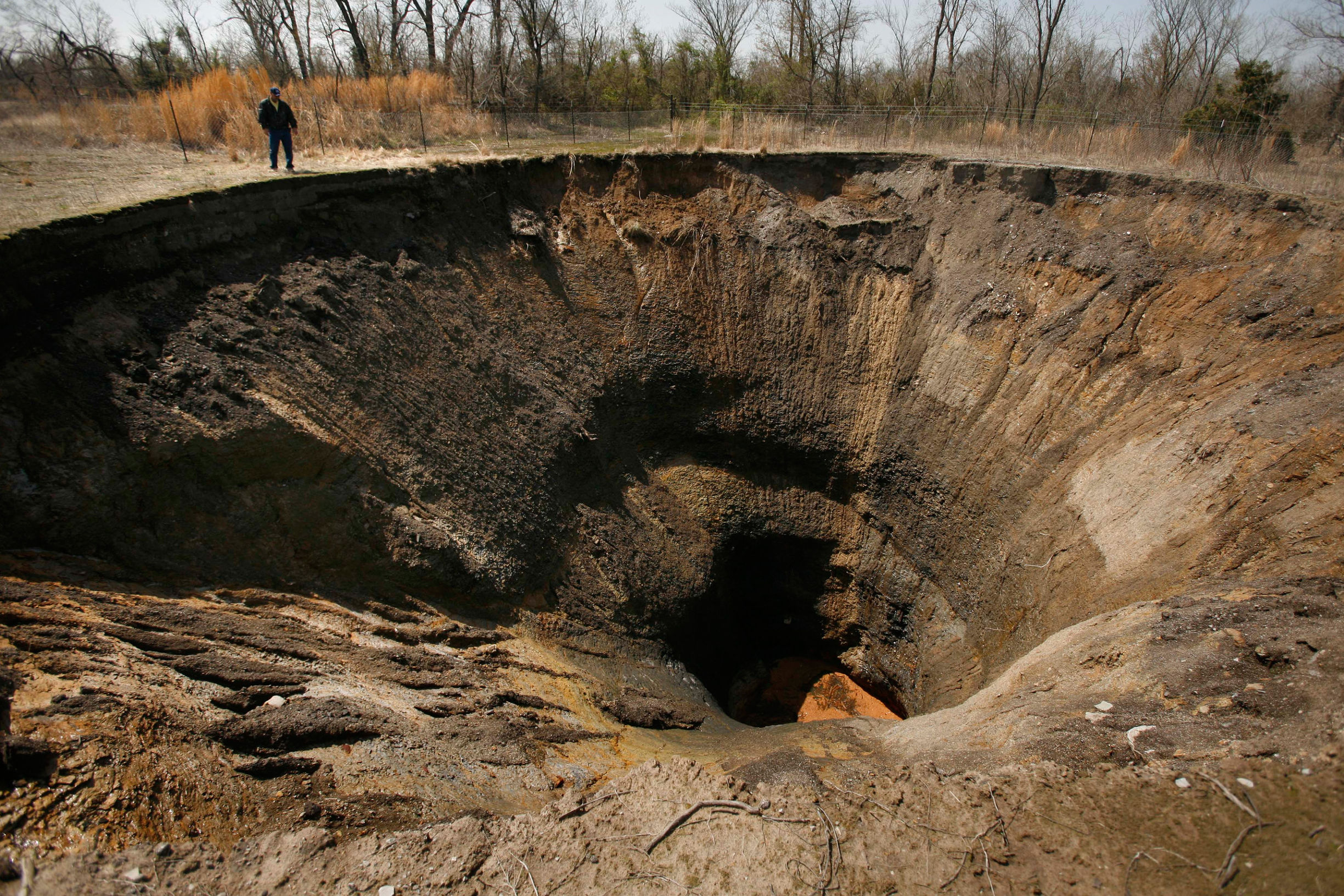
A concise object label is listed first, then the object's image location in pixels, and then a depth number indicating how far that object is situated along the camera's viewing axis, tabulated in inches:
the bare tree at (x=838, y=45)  1007.0
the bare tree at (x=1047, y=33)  930.1
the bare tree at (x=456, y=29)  922.1
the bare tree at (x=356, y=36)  856.2
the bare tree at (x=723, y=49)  1053.8
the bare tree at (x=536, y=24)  898.1
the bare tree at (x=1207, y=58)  1090.1
